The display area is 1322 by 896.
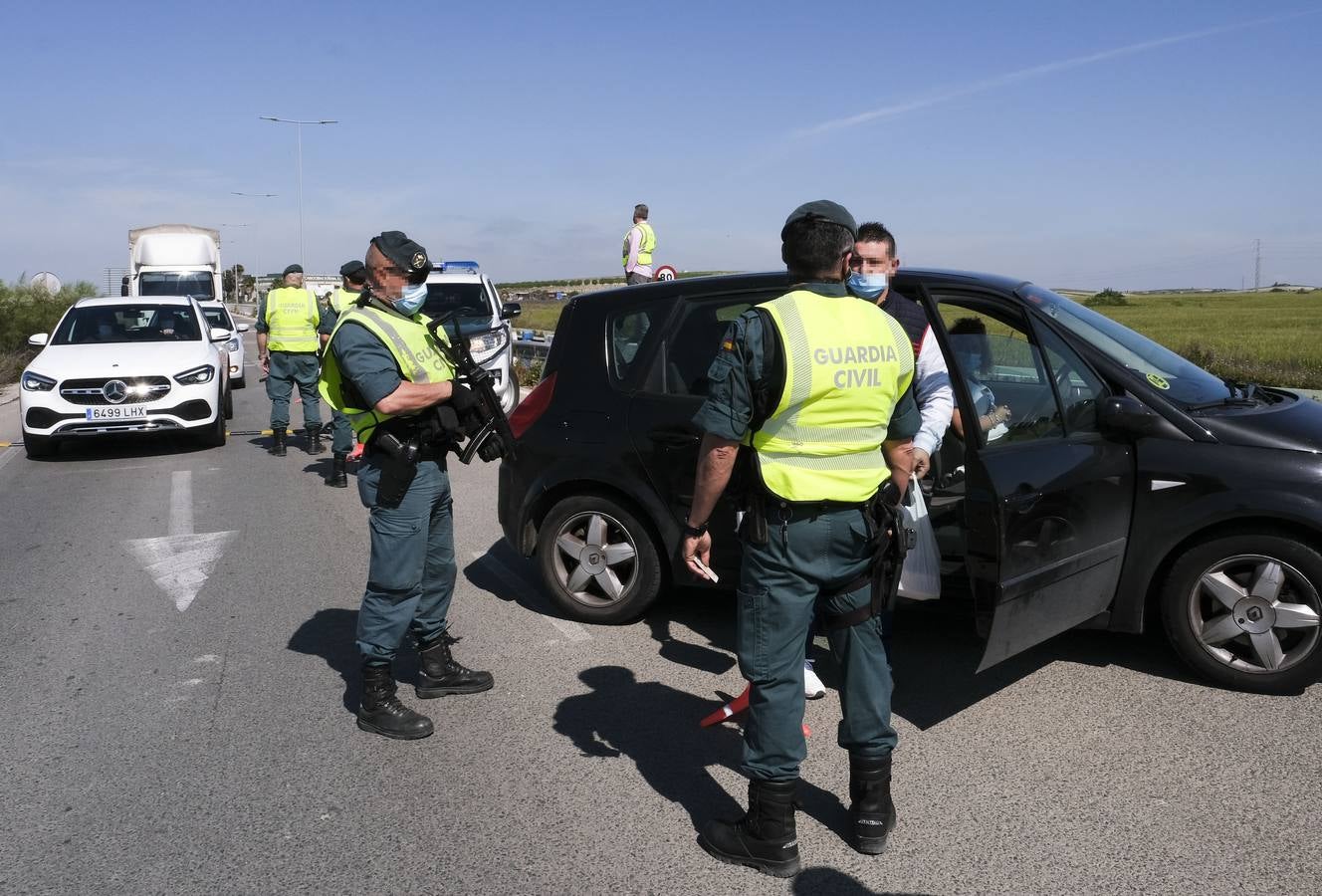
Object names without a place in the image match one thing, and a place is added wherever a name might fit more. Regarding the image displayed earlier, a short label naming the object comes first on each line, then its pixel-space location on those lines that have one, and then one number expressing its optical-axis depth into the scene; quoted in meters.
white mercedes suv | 11.18
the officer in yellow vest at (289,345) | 11.29
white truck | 27.59
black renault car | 4.18
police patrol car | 13.25
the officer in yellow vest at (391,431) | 4.18
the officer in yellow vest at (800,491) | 3.08
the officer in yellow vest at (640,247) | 13.92
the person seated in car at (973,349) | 4.92
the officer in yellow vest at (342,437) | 9.49
